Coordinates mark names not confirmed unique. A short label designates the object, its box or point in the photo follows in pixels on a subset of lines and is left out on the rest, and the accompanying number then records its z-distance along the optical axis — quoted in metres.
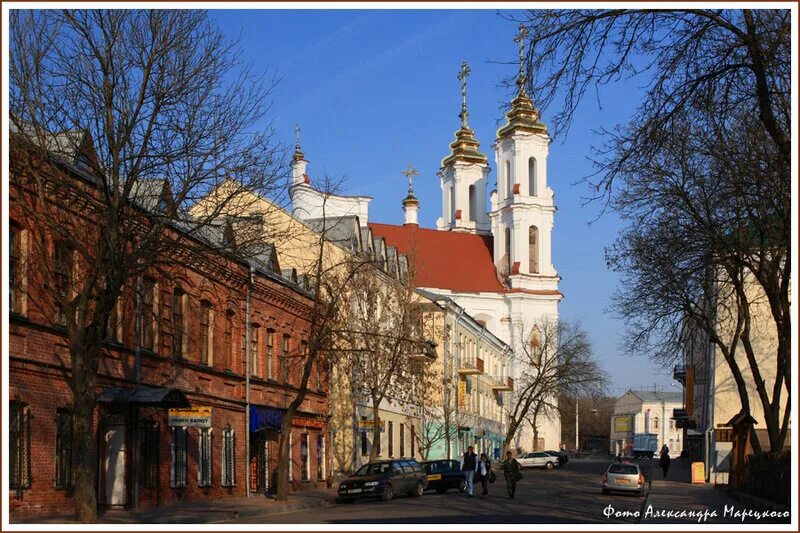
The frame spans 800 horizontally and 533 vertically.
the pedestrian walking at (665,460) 54.00
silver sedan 38.16
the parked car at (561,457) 76.94
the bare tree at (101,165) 19.66
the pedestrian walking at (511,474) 34.22
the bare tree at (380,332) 42.69
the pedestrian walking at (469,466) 36.09
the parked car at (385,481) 34.06
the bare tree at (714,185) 15.35
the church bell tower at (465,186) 115.94
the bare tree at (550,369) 81.62
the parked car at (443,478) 40.94
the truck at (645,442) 124.75
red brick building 21.66
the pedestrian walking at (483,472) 36.44
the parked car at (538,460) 73.06
